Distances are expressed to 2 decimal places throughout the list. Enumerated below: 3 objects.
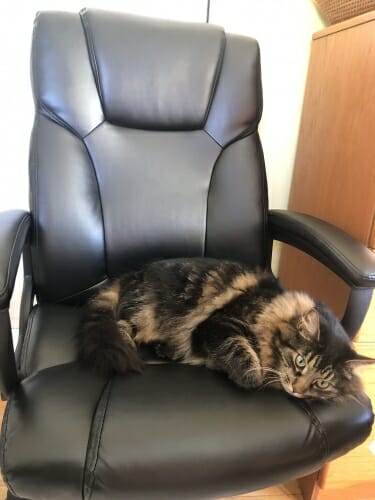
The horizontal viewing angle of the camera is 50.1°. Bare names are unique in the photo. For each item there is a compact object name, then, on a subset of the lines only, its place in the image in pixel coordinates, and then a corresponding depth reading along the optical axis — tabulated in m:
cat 0.79
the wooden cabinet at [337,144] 1.05
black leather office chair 0.62
